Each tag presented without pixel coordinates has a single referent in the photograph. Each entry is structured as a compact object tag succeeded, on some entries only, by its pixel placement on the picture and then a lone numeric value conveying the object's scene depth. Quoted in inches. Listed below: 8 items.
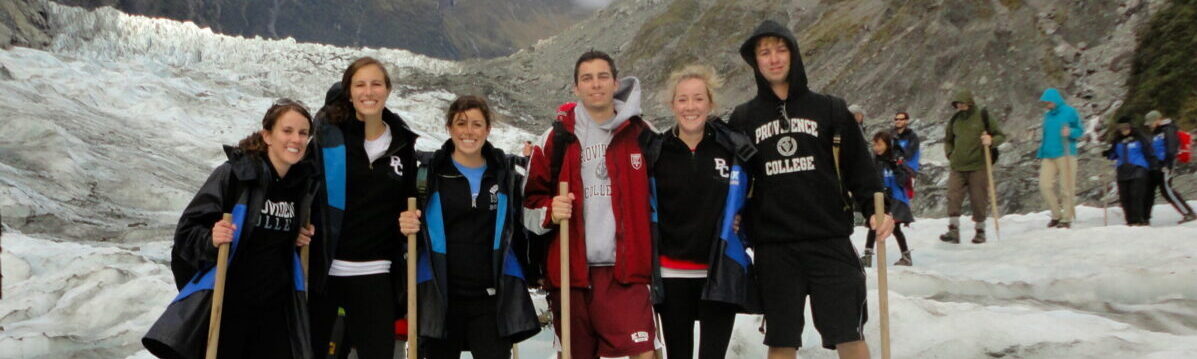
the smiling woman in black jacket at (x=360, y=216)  149.3
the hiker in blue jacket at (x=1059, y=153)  400.8
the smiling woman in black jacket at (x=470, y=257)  149.3
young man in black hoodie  140.8
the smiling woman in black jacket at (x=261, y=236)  135.6
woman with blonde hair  144.7
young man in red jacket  144.1
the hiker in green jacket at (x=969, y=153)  367.9
